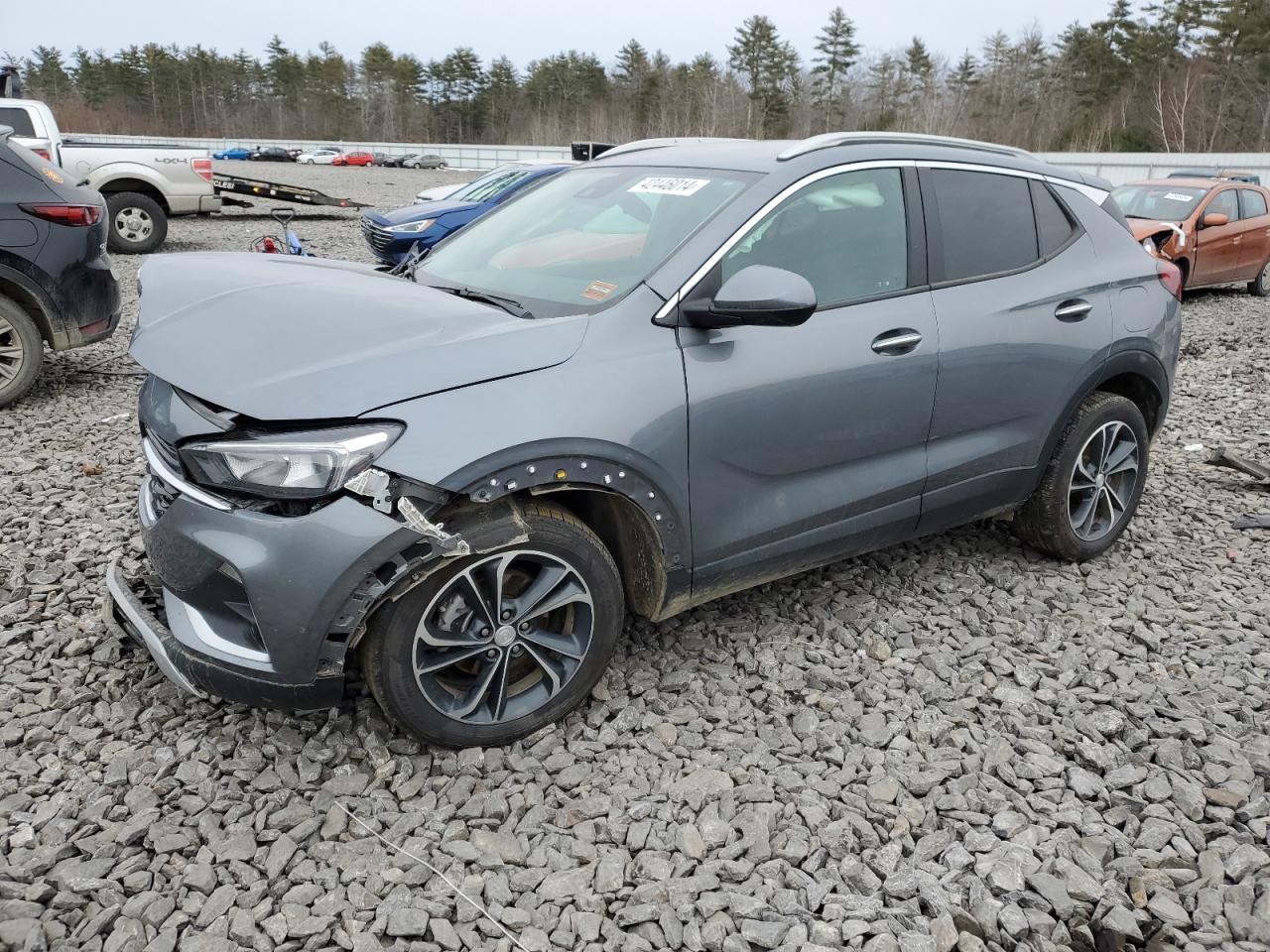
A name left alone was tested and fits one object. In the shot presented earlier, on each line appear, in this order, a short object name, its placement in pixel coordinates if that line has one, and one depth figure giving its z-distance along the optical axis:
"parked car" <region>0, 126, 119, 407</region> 5.84
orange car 11.60
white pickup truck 12.88
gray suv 2.47
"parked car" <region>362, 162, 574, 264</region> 11.95
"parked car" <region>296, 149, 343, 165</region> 57.44
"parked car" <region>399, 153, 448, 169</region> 54.12
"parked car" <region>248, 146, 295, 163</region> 56.50
